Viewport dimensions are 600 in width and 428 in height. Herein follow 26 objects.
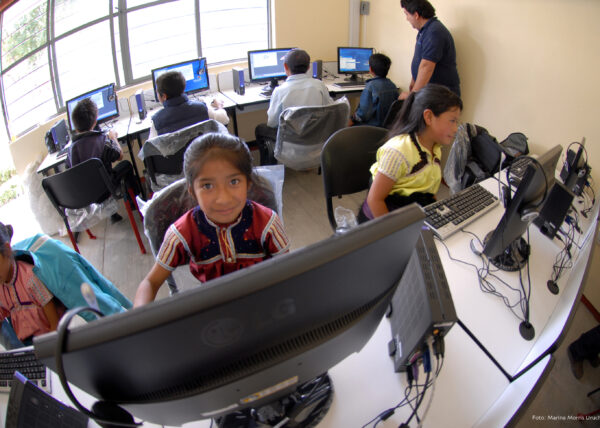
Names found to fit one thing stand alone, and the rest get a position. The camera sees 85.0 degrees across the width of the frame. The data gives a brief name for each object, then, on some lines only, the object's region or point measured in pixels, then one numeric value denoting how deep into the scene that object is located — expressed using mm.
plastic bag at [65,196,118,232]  2387
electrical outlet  3754
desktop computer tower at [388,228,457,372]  707
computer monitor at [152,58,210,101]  3268
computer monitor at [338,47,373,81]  3826
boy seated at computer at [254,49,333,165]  2734
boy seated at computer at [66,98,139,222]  2330
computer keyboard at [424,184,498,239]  1378
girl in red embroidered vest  959
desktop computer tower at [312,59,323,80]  3828
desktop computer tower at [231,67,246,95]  3487
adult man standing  2719
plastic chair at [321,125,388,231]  1642
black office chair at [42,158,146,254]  2033
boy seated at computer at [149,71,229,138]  2492
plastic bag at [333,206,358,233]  1775
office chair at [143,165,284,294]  1188
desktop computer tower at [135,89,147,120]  3100
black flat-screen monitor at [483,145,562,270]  1004
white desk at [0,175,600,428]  787
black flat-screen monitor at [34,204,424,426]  328
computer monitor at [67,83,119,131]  2881
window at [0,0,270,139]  3107
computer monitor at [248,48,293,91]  3592
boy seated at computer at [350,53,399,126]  3070
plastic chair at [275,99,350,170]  2525
